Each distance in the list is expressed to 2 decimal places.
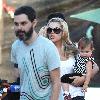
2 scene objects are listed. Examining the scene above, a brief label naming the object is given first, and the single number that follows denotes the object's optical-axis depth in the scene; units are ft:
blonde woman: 32.09
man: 26.58
